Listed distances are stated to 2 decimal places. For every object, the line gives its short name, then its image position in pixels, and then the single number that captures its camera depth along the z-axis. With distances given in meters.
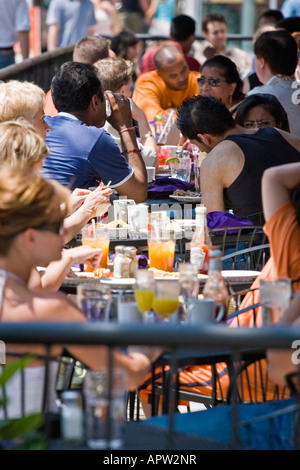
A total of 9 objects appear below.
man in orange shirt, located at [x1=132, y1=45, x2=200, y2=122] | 18.65
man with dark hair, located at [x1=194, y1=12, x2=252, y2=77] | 24.91
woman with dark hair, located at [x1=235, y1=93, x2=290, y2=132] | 12.24
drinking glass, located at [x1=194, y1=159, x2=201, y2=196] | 11.32
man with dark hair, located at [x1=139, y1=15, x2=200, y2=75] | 22.91
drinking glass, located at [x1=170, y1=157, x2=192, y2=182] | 12.31
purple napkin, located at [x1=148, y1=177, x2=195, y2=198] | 11.52
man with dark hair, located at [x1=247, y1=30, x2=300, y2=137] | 14.77
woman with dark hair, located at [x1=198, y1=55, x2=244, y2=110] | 15.28
